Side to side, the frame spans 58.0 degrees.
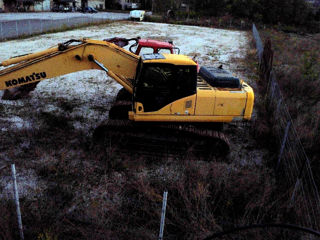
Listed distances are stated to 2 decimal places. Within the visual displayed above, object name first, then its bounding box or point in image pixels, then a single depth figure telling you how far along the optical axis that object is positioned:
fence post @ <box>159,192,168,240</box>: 3.93
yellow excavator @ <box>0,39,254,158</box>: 6.36
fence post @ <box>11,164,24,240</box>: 4.10
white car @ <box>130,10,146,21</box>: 39.41
